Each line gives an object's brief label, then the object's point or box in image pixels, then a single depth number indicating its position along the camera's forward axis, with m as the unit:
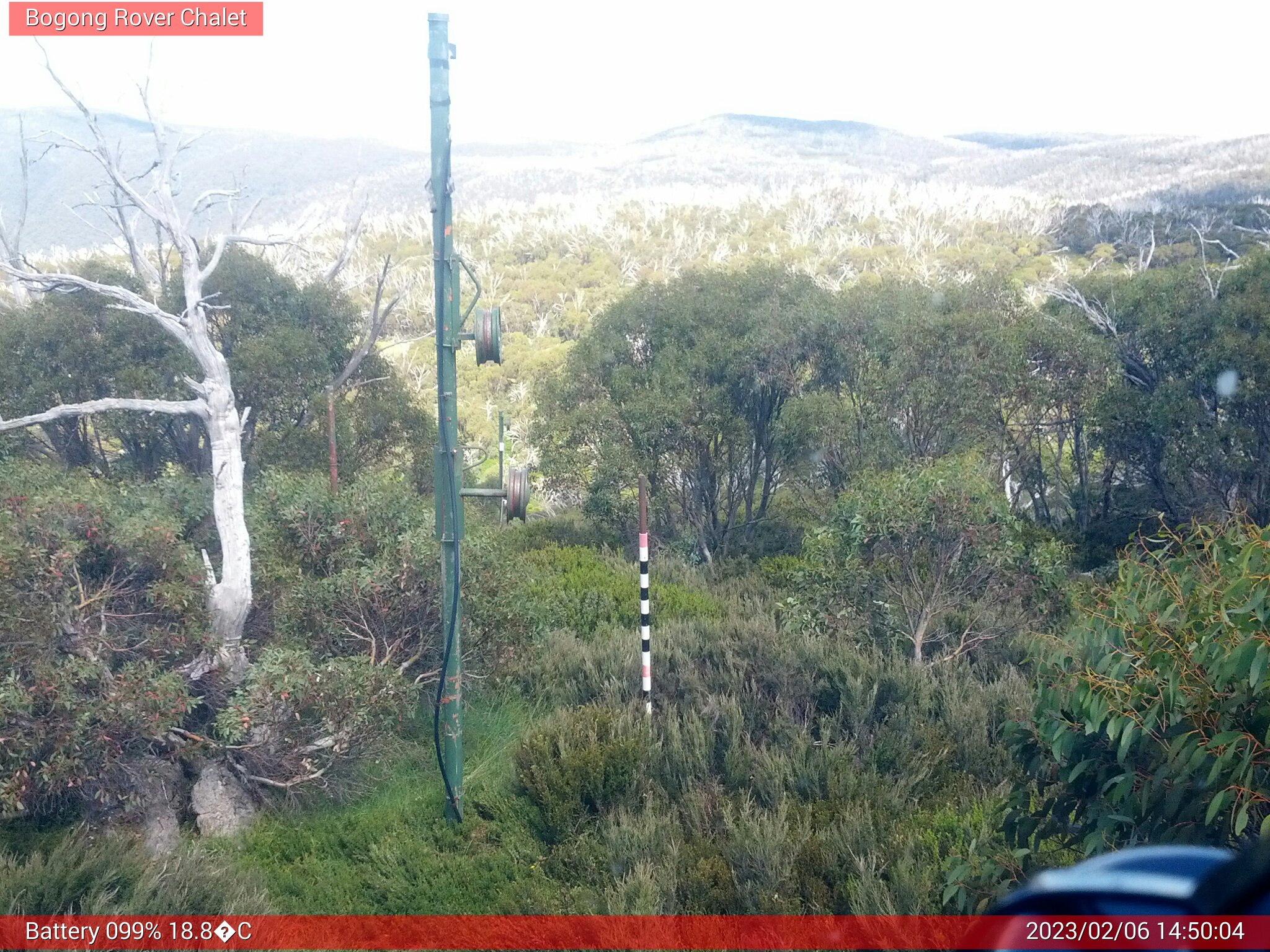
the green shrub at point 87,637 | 5.61
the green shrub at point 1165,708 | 2.76
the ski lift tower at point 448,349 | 5.64
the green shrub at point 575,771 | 6.14
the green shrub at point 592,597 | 10.18
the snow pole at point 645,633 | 7.37
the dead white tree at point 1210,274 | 13.91
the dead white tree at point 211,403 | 6.94
